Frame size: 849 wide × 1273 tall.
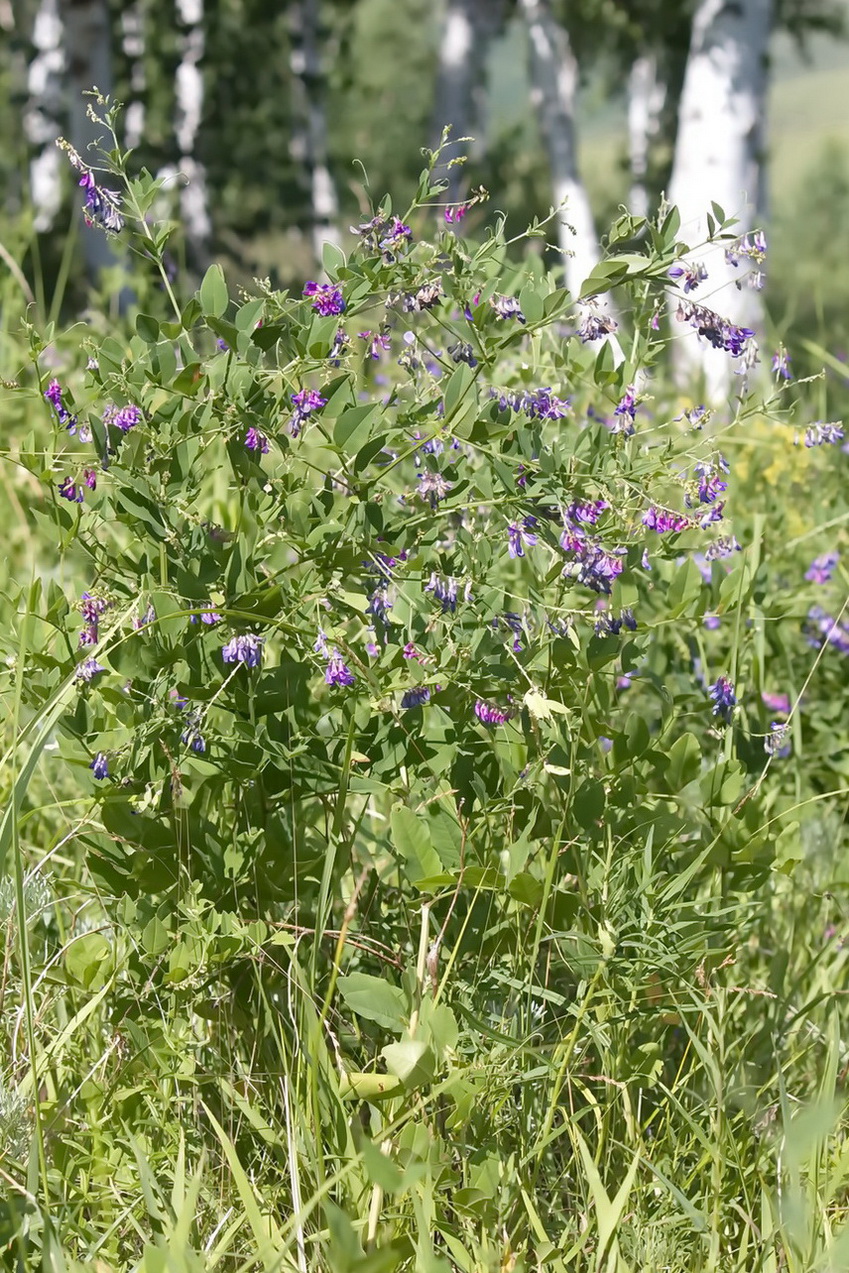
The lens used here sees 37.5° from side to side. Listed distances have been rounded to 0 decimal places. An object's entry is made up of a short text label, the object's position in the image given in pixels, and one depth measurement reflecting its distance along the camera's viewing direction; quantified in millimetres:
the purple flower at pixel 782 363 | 1659
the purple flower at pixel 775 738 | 1610
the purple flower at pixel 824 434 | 1752
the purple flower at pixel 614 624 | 1469
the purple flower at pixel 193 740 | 1427
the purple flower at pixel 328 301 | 1455
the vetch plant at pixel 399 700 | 1442
